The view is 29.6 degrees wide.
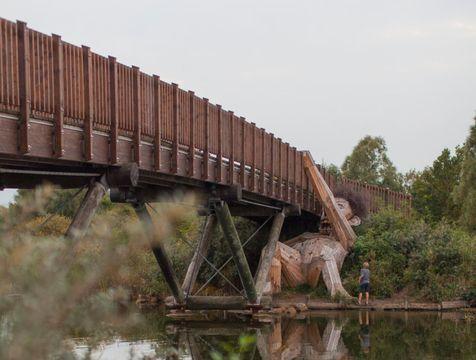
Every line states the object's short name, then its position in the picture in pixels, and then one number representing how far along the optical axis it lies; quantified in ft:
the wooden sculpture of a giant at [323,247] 96.48
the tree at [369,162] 207.10
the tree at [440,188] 153.89
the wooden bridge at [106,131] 43.83
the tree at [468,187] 137.49
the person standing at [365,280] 92.38
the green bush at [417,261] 93.30
